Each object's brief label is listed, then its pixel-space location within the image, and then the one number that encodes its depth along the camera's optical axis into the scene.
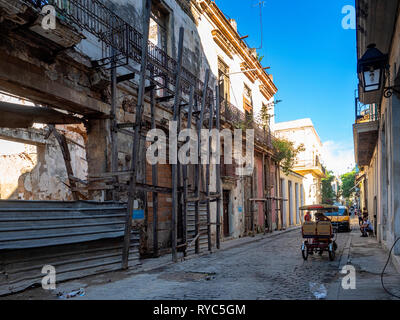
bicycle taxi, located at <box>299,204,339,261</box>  9.82
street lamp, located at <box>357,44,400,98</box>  6.50
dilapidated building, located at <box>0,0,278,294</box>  6.27
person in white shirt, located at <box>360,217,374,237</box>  16.91
